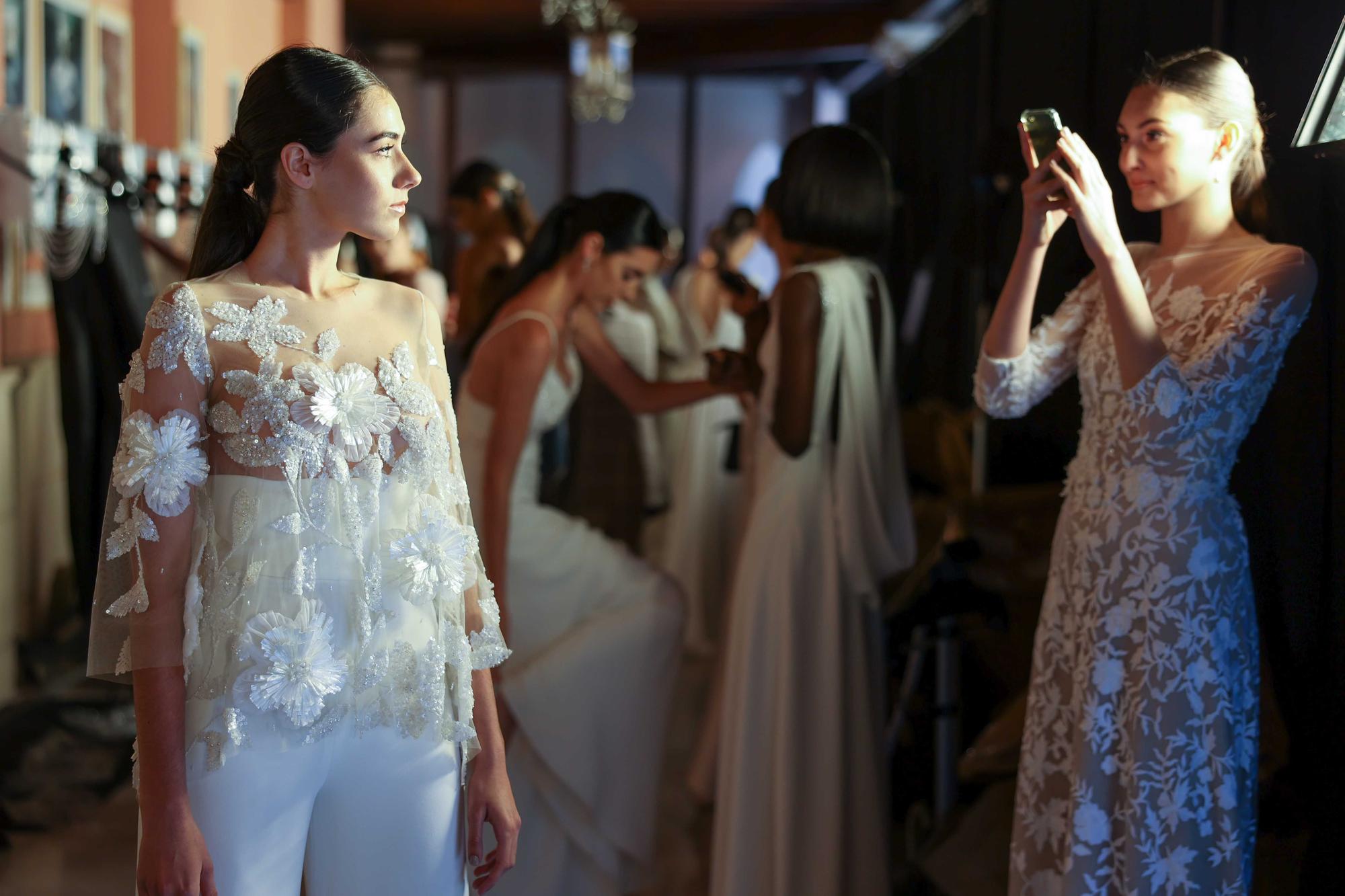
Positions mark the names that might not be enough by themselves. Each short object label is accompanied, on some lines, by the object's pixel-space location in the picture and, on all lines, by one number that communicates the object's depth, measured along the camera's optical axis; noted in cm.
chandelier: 676
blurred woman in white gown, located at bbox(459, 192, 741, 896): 277
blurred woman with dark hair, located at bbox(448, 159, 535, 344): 468
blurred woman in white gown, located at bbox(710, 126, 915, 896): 275
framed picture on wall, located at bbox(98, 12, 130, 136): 493
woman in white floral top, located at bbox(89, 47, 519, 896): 146
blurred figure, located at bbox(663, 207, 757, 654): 537
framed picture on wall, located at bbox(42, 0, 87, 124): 427
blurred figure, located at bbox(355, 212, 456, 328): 464
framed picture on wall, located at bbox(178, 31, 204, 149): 554
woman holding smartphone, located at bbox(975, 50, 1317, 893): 185
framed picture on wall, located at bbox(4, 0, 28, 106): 392
